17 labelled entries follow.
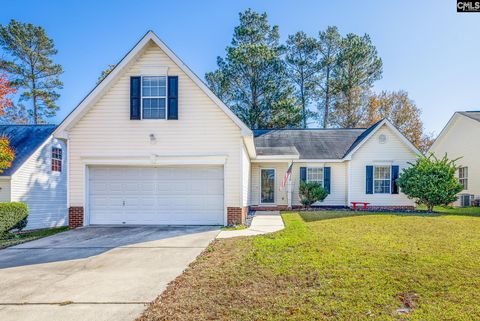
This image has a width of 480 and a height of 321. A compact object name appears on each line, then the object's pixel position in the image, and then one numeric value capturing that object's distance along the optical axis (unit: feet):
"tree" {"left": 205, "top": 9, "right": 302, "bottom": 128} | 95.14
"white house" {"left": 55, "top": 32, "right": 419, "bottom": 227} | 37.04
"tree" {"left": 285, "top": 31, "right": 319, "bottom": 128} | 107.86
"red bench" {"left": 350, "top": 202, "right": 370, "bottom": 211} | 54.38
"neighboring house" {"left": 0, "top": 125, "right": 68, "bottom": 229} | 49.24
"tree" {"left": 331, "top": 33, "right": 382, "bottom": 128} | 104.06
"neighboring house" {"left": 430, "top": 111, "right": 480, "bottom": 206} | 63.21
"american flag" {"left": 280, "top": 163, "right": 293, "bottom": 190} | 53.03
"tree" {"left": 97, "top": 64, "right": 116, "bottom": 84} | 97.82
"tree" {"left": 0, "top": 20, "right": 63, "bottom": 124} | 92.38
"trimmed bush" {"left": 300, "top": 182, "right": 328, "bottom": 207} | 54.29
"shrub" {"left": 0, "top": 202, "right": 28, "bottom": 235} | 36.01
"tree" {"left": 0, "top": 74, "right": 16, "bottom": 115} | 44.98
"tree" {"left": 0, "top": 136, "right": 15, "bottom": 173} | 42.76
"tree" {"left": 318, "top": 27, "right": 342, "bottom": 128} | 108.47
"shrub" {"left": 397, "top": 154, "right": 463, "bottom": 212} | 49.16
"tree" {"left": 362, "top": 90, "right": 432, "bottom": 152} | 110.22
